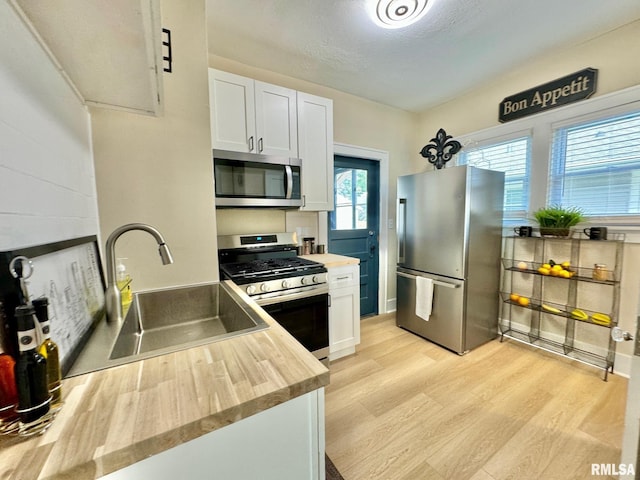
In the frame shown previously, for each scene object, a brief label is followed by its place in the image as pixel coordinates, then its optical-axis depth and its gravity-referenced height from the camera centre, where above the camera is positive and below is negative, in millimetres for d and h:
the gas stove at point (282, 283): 1781 -434
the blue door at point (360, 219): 3051 +11
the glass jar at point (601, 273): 2039 -435
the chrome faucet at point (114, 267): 1000 -178
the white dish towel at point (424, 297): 2566 -772
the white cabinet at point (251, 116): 1884 +807
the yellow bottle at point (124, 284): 1118 -276
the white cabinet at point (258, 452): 502 -491
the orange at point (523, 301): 2418 -772
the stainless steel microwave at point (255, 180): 1830 +306
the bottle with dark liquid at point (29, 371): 447 -256
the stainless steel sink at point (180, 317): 1104 -475
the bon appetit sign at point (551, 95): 2150 +1093
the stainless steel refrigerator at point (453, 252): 2332 -319
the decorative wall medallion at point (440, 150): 2632 +715
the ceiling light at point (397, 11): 1608 +1320
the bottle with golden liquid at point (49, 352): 503 -261
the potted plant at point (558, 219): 2160 -14
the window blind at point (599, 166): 1981 +414
